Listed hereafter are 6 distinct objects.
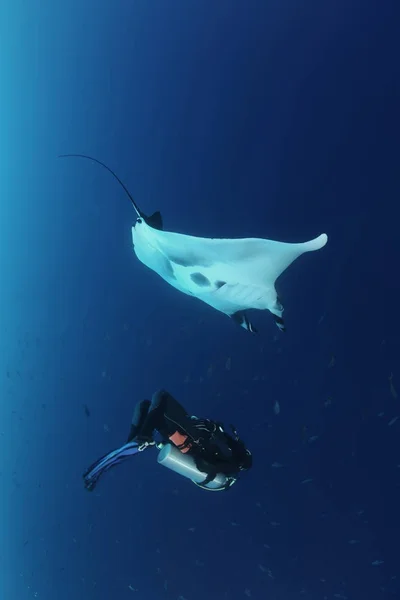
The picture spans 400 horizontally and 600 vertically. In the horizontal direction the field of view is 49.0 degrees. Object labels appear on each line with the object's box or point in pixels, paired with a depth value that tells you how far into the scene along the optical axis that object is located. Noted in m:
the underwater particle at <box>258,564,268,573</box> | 4.98
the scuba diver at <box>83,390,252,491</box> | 2.92
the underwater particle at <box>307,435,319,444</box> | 4.41
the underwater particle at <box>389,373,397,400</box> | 3.84
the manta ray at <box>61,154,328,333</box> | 3.35
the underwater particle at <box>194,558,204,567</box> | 5.65
